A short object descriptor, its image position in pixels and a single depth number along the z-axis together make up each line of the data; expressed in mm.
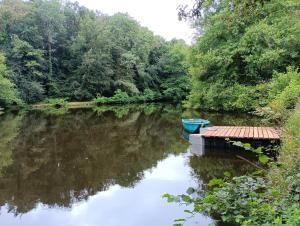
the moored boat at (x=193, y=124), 9016
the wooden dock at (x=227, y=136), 6860
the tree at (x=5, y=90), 19470
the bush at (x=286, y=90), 6473
